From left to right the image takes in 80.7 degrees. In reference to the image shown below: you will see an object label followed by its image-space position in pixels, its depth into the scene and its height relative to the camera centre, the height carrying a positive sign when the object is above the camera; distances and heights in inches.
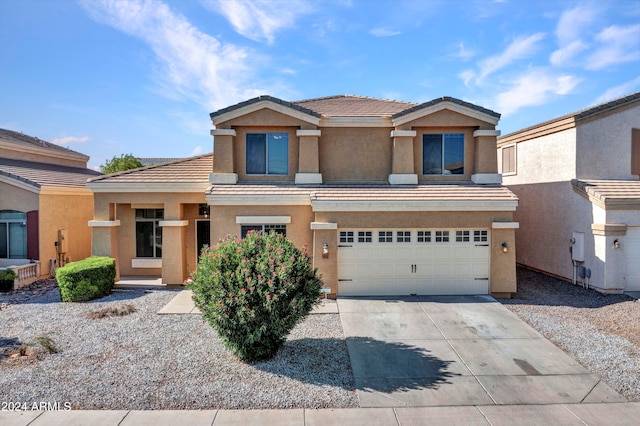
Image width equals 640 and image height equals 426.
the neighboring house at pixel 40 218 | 575.8 -13.4
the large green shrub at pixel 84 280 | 465.7 -88.9
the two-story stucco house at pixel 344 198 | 488.1 +14.9
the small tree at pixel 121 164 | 1206.3 +150.5
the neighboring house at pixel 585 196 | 490.6 +18.4
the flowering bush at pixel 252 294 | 285.6 -65.2
